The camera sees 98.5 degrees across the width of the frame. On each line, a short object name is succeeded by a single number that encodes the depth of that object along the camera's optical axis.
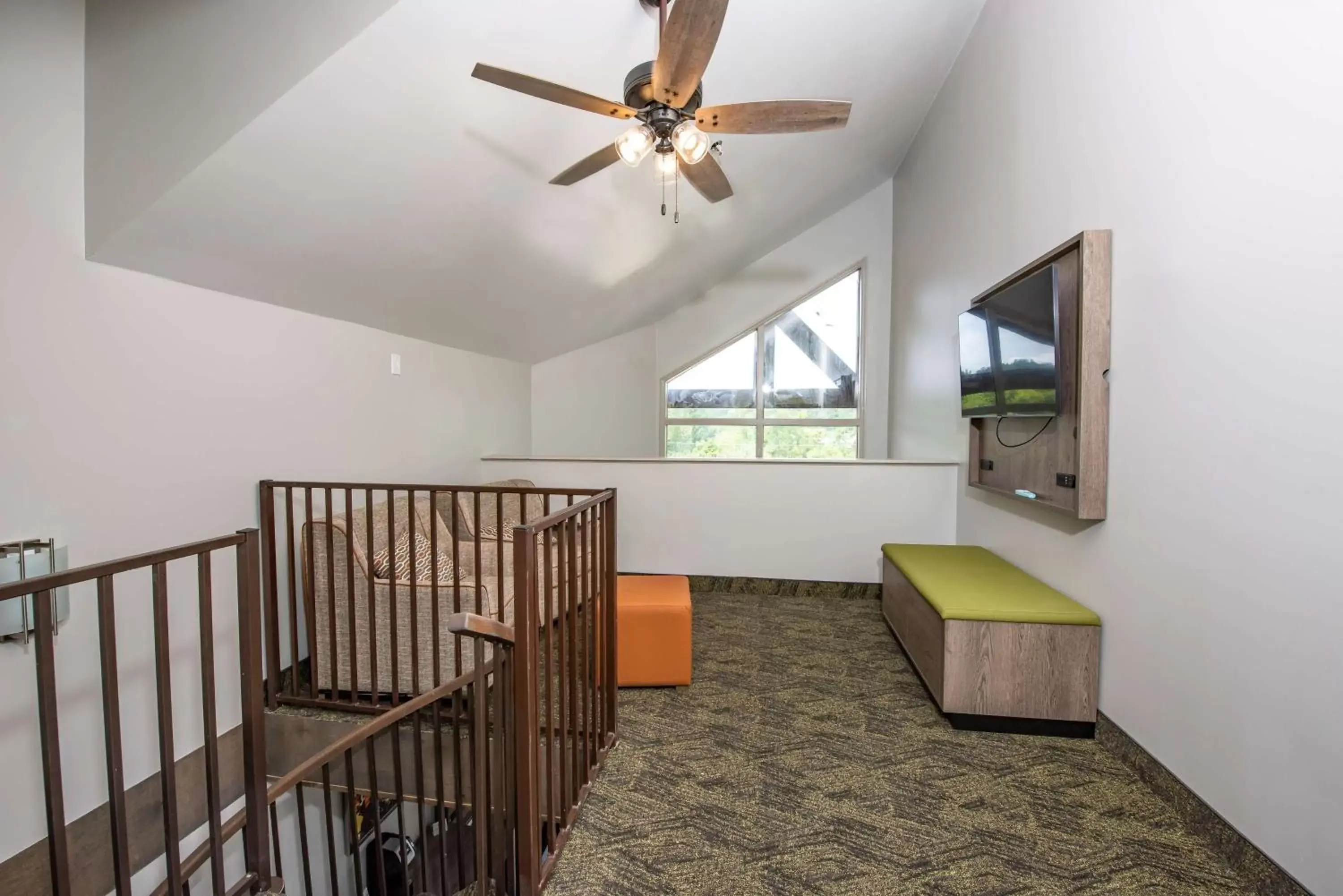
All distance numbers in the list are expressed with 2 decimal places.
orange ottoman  2.72
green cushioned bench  2.25
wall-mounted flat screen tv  2.38
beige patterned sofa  2.56
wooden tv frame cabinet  2.18
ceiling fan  1.70
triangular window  6.06
